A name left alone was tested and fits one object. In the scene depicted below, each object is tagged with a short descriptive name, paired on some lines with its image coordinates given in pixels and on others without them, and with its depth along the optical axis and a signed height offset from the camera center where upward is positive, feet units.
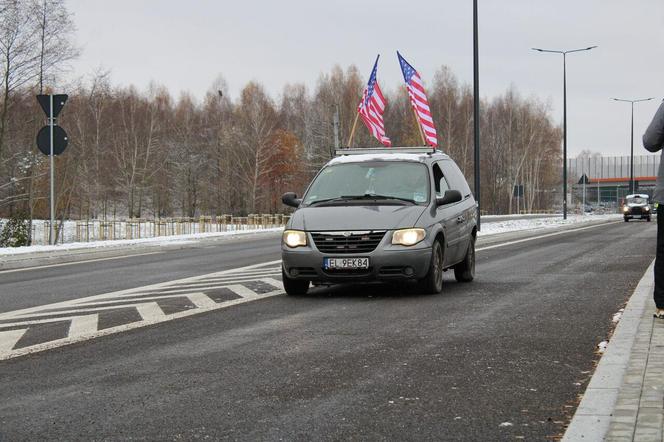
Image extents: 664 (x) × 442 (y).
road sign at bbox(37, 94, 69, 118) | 73.42 +8.02
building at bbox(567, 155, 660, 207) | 460.55 +13.79
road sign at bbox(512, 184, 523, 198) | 164.14 +1.64
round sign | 72.84 +5.00
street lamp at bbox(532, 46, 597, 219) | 177.12 +23.12
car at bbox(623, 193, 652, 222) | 177.47 -1.44
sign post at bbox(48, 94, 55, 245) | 73.20 +5.98
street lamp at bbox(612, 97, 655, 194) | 262.06 +17.83
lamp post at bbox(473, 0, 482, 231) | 102.27 +13.36
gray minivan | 33.99 -0.90
